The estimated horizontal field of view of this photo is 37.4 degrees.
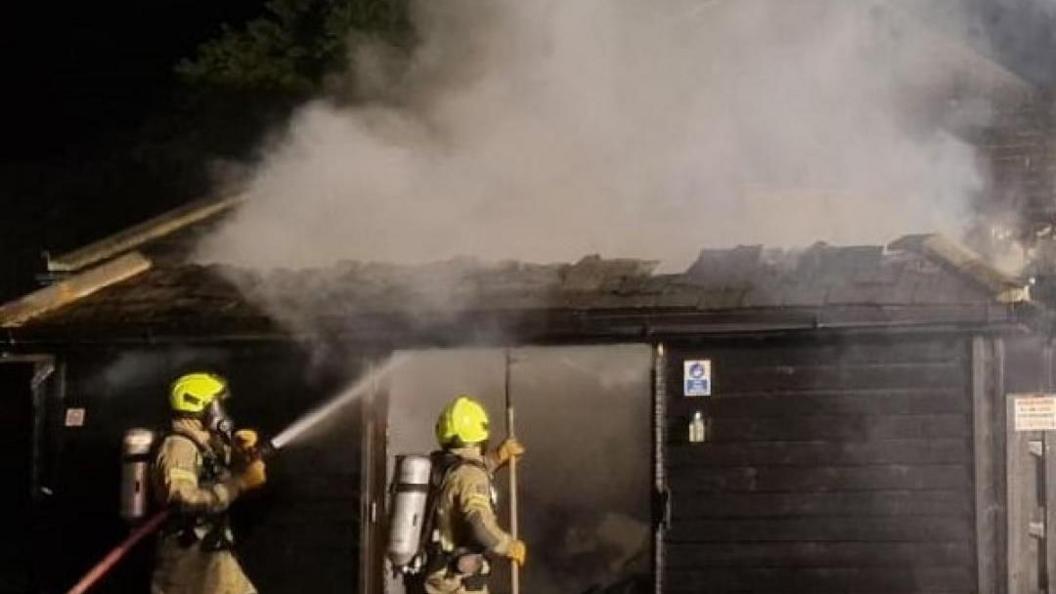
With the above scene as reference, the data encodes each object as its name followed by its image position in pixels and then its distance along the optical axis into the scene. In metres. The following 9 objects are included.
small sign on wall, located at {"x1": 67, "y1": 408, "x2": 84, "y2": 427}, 10.36
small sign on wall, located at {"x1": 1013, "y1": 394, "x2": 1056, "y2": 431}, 8.65
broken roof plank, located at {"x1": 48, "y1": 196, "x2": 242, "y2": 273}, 11.20
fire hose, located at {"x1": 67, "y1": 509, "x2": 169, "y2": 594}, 9.17
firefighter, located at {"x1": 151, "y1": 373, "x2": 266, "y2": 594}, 8.76
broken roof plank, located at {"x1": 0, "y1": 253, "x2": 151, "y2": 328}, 10.30
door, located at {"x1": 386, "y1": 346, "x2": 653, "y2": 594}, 12.09
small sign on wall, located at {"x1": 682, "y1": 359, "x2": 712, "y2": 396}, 9.18
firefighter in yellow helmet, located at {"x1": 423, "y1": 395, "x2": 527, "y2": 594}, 8.09
